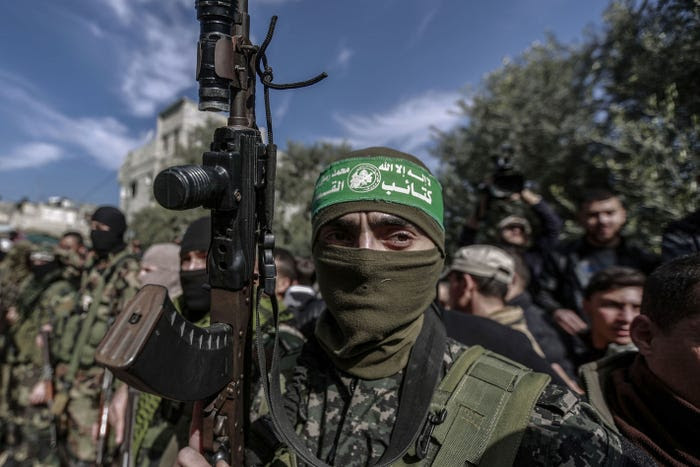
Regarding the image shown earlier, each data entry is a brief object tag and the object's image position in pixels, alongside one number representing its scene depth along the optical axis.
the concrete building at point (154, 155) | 28.78
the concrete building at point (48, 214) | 36.97
